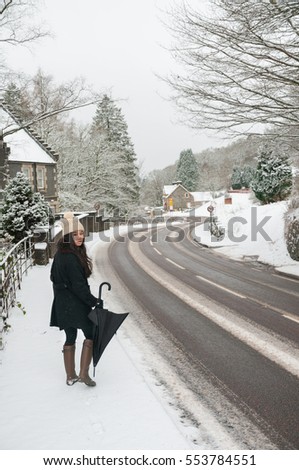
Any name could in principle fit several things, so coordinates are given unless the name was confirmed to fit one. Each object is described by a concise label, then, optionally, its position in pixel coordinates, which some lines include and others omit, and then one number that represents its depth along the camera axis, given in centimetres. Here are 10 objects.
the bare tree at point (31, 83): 1277
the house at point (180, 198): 8894
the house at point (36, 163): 3032
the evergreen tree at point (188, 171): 10062
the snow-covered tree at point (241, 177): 8519
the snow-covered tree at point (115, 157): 4131
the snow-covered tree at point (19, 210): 1767
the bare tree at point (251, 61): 806
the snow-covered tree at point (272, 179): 3291
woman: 457
